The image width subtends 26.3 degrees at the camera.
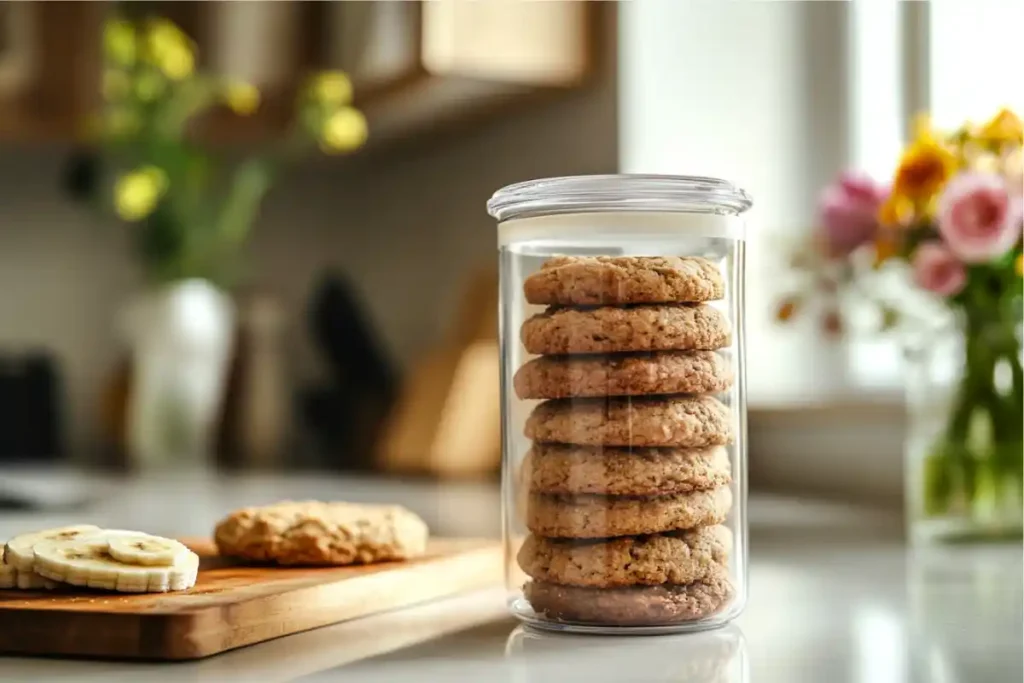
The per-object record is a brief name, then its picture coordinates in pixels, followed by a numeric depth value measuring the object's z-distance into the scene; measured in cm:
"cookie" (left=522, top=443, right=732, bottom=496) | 68
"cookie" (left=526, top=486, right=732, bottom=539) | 68
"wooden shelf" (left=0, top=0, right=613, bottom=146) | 149
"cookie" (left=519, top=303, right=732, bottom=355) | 68
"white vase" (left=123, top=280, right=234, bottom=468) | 207
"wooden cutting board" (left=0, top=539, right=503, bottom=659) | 66
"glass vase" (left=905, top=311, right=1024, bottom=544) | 98
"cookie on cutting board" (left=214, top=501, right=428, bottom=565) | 76
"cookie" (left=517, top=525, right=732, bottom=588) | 68
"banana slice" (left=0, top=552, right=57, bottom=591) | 70
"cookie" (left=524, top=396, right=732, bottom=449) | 68
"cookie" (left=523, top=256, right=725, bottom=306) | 68
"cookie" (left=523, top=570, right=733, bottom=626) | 68
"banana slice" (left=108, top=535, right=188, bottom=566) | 70
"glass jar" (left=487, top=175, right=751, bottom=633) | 68
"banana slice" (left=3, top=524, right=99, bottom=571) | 70
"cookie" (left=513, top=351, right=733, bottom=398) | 68
